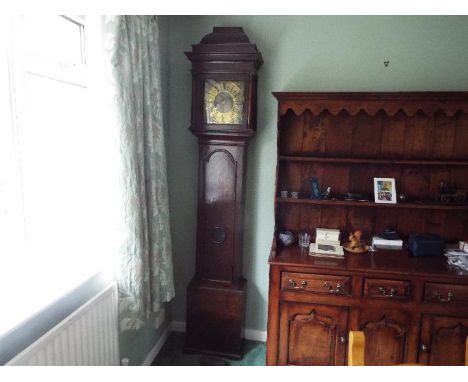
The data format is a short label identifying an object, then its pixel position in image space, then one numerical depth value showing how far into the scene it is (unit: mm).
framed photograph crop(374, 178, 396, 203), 2152
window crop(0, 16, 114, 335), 1215
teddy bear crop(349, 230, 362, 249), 2096
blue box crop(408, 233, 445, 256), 2012
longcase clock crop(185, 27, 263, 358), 2098
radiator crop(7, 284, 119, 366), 1169
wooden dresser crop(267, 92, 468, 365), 1839
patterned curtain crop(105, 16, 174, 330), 1568
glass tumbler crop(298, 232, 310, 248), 2220
